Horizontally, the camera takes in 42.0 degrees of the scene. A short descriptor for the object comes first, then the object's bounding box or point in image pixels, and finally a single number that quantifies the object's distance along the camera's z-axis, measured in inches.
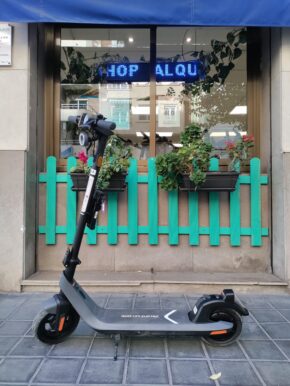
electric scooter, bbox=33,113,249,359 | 117.0
